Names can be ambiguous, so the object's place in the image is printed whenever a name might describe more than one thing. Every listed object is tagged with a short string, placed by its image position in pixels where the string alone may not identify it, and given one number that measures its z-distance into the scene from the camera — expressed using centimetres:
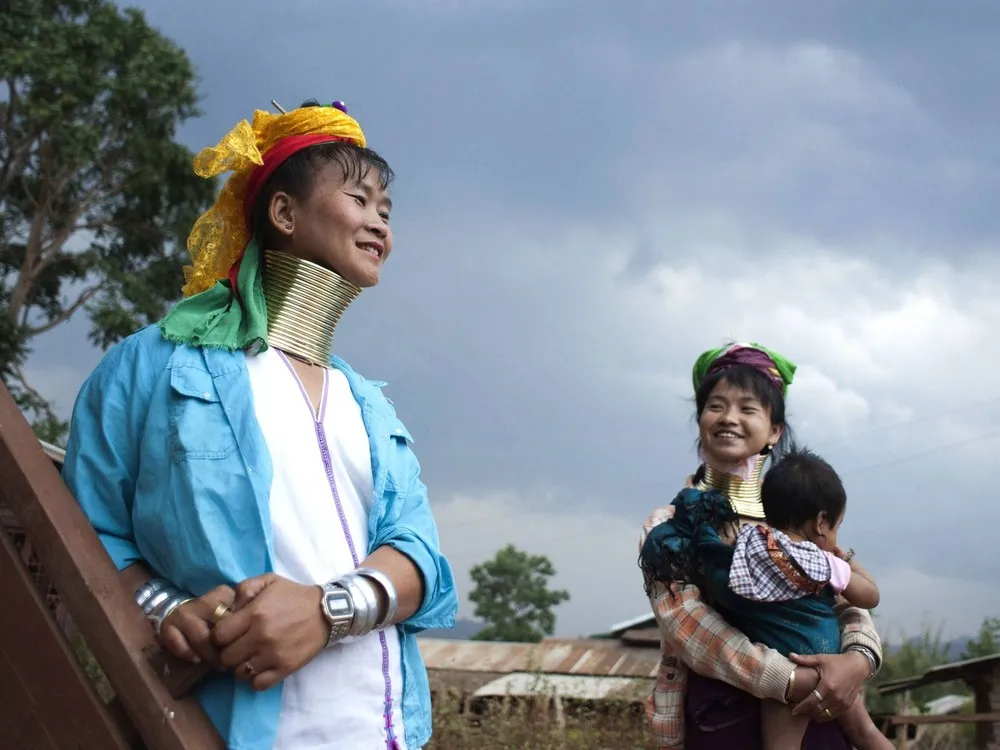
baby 271
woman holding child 270
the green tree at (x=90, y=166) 1431
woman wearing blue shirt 189
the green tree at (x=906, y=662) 1563
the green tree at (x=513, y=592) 3397
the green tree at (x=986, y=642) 1909
